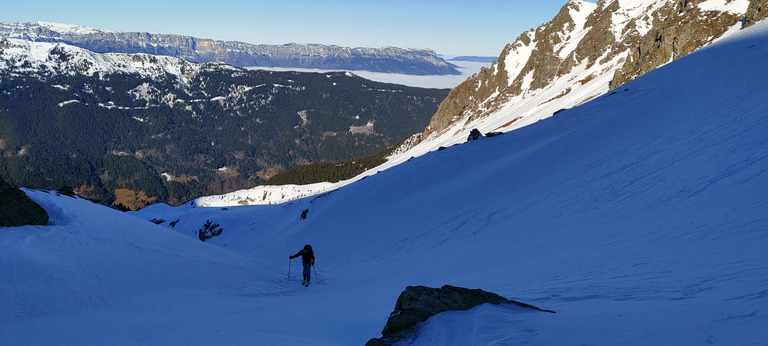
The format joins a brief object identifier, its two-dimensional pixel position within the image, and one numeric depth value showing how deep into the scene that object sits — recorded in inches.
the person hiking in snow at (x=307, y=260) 610.2
